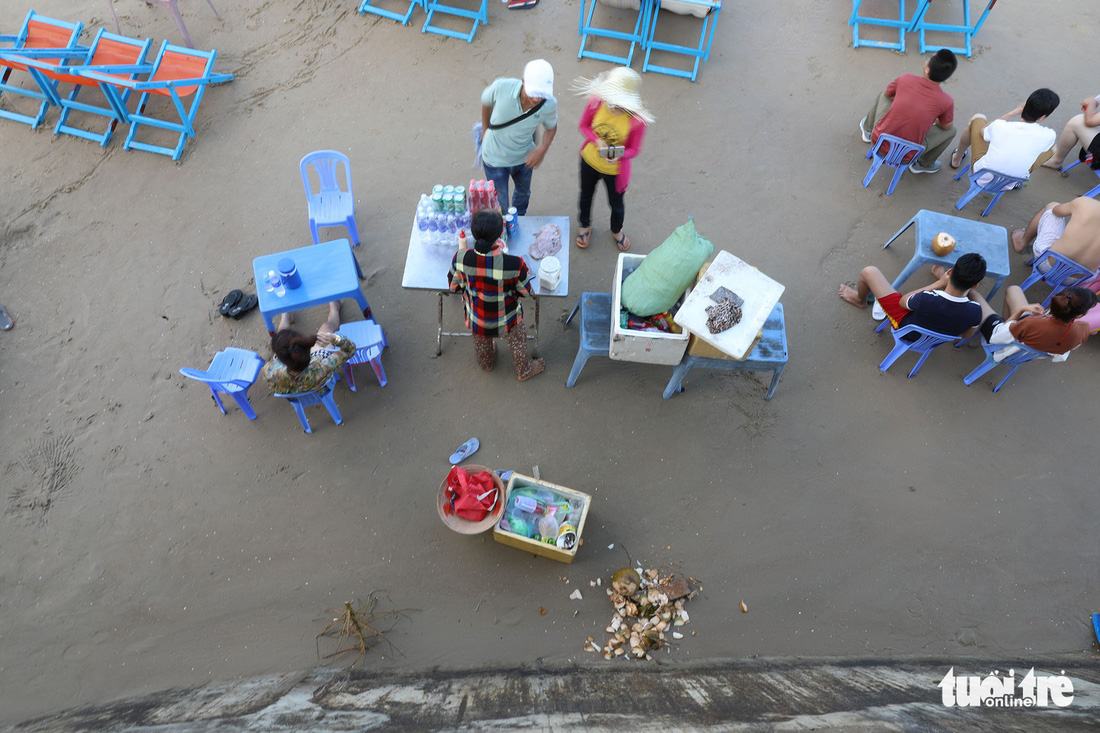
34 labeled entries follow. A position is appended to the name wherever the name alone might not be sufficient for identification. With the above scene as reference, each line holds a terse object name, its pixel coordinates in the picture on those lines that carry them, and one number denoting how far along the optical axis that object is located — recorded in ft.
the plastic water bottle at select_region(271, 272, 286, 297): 15.46
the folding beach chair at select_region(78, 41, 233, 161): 20.79
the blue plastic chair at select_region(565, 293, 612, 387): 15.40
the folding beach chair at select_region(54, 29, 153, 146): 22.12
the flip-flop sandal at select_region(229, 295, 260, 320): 17.81
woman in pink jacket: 14.96
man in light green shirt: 14.94
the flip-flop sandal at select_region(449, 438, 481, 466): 15.75
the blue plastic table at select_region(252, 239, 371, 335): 15.48
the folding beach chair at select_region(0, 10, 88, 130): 21.89
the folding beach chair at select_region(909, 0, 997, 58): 24.67
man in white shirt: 17.92
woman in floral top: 13.03
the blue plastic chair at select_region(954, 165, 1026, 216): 18.85
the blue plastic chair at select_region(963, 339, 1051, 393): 15.51
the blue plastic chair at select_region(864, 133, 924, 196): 19.21
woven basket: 13.62
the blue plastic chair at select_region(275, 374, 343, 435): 14.78
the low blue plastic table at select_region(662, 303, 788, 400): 14.94
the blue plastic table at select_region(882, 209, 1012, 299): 16.72
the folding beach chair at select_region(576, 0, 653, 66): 24.12
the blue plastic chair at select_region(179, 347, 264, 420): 14.90
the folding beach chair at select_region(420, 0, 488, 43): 24.99
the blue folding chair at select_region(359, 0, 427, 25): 25.48
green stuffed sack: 13.70
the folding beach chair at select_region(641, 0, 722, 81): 23.44
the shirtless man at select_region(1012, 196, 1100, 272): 16.37
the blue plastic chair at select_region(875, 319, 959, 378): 15.64
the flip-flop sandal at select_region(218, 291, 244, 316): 17.84
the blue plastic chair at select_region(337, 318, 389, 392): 15.67
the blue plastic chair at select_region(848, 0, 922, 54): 24.94
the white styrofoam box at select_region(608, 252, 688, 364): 14.07
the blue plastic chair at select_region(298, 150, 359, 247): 17.84
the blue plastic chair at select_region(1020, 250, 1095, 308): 16.89
